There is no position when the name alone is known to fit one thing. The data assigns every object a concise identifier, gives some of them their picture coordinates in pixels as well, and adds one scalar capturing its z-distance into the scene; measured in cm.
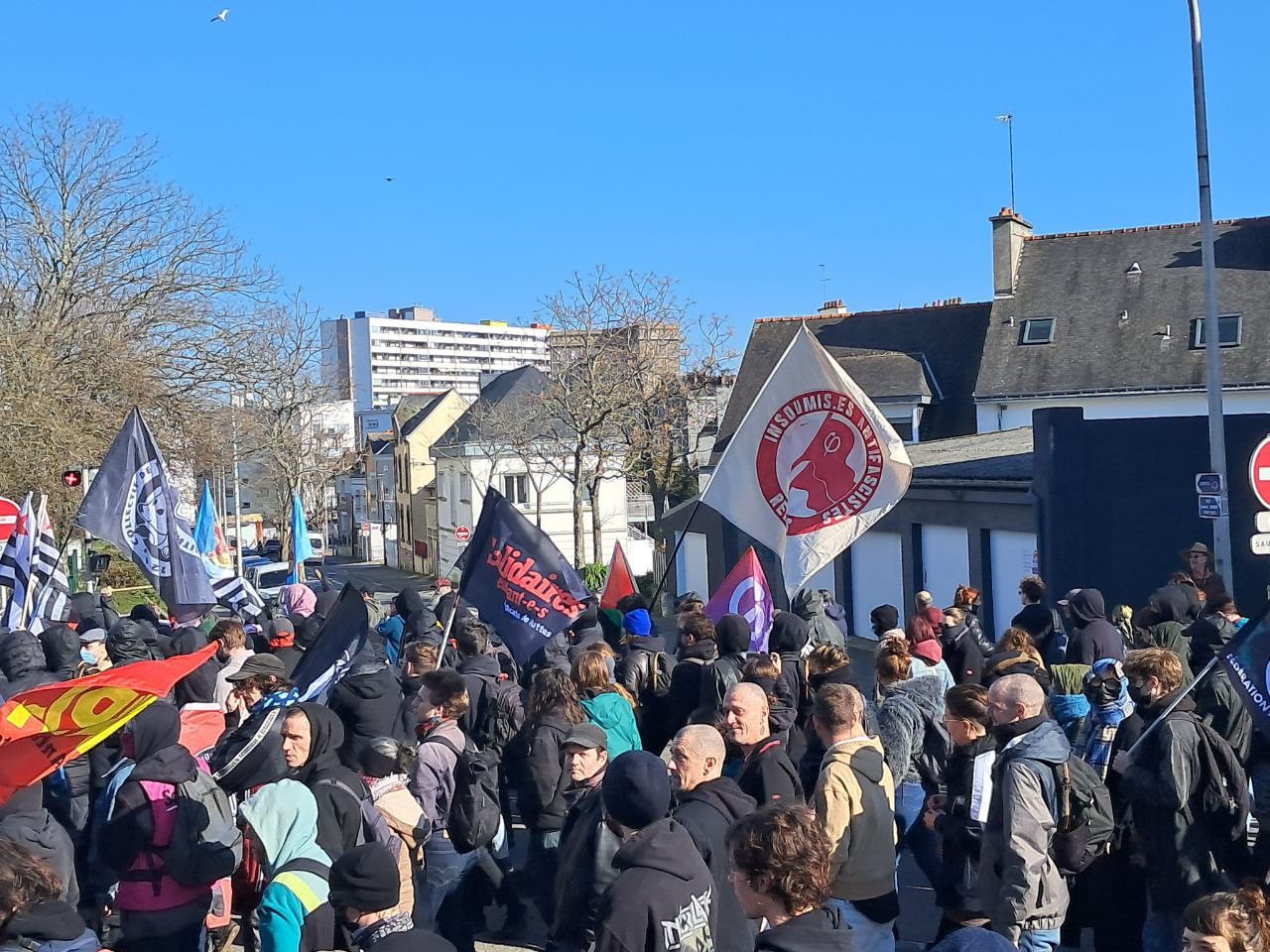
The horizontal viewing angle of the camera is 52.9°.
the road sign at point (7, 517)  1403
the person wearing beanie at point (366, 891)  412
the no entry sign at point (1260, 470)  1088
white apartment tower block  19622
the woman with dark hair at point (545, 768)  621
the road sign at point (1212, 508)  1348
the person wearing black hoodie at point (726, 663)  772
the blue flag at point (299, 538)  1836
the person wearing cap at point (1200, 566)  1202
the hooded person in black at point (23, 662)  746
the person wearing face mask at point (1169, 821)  541
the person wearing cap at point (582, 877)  454
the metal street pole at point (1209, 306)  1394
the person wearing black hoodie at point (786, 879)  353
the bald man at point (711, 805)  468
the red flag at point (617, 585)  1277
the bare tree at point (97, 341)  2450
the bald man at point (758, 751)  544
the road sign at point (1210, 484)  1344
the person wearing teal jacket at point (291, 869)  481
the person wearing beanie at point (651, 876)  391
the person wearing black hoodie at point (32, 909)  378
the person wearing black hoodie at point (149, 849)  503
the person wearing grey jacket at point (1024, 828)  500
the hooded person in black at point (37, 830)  523
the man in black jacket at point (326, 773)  523
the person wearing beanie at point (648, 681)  840
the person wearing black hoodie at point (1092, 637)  830
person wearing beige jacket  502
